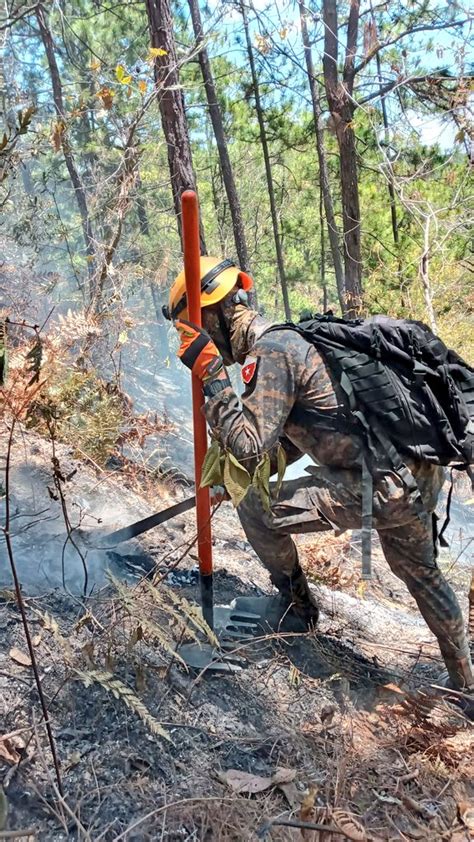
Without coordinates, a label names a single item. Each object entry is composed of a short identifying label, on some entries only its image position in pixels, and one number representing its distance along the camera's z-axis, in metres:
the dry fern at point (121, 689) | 1.67
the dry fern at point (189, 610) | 1.93
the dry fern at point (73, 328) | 4.01
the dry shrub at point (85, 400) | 4.13
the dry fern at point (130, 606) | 1.90
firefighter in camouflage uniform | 2.44
